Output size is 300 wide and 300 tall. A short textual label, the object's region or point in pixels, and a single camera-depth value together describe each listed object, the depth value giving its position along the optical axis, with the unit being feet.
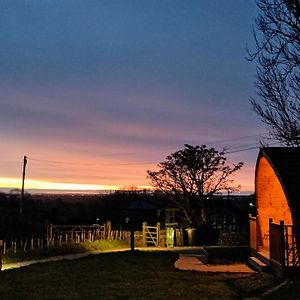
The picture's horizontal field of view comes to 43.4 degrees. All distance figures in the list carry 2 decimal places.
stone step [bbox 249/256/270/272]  29.70
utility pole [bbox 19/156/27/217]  95.01
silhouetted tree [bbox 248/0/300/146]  27.77
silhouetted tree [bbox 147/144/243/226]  76.20
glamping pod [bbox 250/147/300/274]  26.92
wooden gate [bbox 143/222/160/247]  65.47
